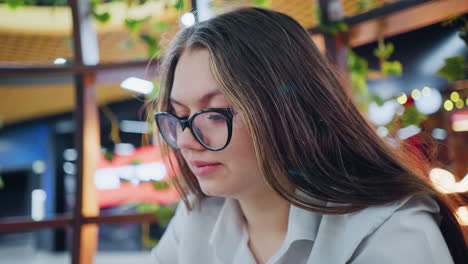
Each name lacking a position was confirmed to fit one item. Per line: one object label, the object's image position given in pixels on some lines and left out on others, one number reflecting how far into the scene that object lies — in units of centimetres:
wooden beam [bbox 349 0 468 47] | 116
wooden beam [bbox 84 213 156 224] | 153
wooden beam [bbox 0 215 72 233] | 154
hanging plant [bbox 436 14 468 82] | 107
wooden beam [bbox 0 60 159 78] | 156
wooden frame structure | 155
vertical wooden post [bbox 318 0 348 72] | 137
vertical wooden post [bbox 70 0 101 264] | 156
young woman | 82
